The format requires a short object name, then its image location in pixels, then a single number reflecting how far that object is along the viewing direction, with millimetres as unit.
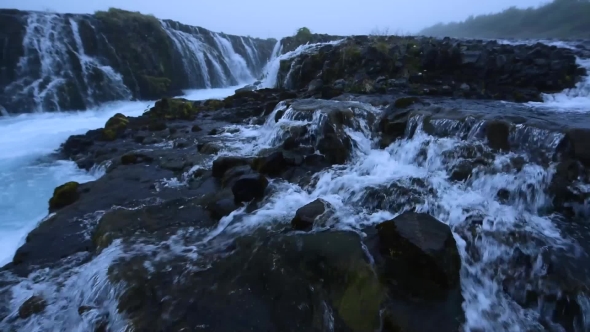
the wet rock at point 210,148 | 8562
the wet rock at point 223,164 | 6922
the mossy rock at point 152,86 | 21078
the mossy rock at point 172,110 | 13406
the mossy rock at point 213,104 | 14477
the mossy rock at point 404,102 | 8977
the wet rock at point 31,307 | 3598
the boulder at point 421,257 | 3543
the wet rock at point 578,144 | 5133
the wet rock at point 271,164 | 6773
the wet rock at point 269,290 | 3242
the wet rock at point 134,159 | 8281
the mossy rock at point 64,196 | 6211
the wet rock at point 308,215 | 4711
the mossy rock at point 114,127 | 11102
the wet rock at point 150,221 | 4867
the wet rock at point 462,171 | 5942
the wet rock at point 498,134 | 6172
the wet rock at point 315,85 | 12824
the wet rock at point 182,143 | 9485
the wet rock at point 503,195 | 5303
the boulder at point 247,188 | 5602
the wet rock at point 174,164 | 7711
